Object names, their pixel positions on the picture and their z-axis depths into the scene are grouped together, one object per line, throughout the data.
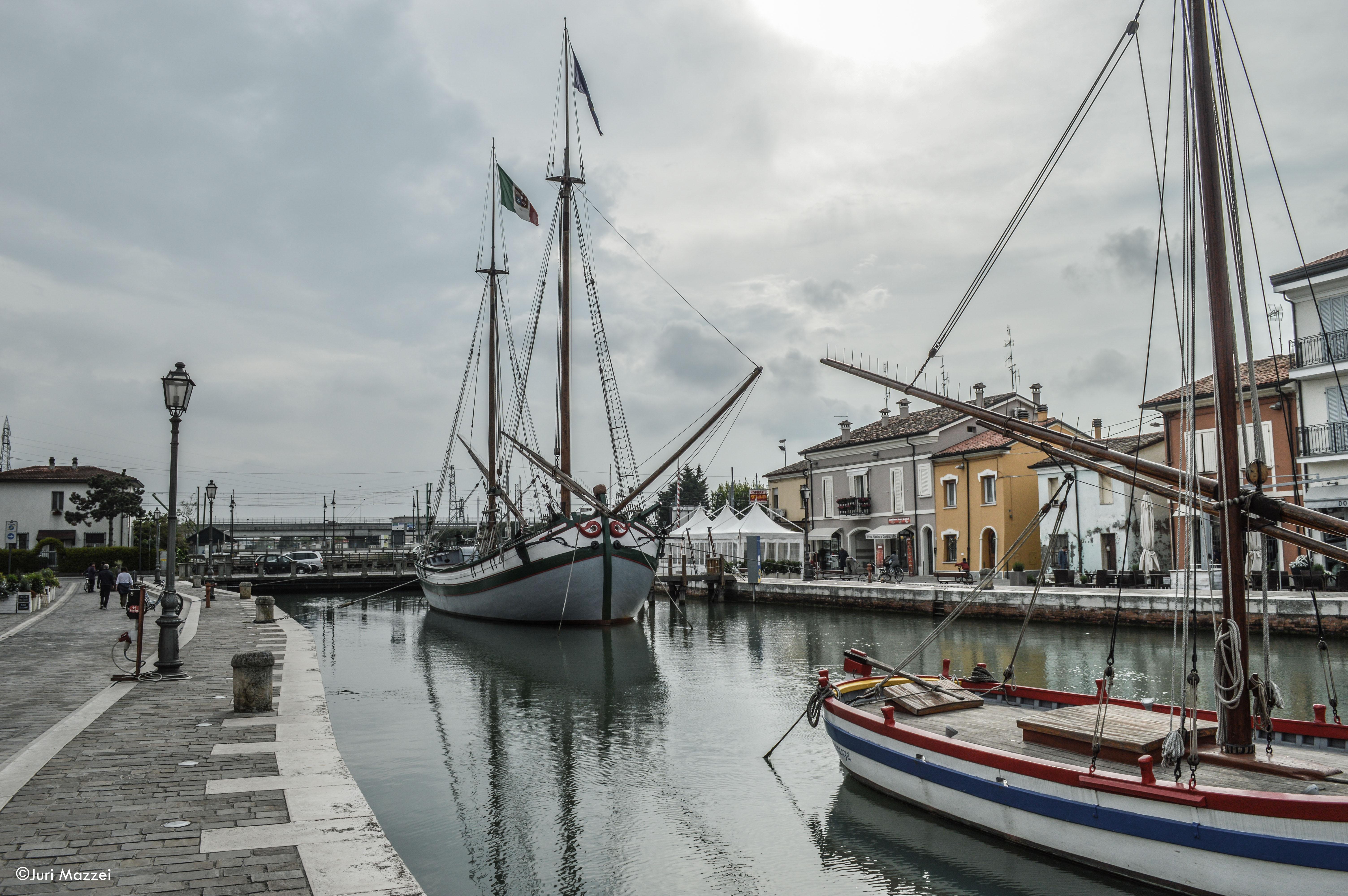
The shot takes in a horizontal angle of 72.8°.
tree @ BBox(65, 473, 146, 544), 68.62
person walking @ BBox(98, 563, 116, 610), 32.03
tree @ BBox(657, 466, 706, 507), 122.38
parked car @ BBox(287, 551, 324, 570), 69.75
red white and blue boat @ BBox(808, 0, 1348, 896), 7.49
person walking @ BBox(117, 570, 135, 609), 31.00
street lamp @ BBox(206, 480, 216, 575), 43.03
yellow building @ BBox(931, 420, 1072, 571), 44.44
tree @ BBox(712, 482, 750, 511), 126.81
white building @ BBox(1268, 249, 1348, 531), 29.67
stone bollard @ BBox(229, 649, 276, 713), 11.78
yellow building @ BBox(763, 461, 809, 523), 60.25
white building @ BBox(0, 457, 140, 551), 68.25
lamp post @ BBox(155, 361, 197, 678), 14.66
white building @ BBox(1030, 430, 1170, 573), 38.22
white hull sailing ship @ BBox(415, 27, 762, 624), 33.62
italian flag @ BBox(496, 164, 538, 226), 36.50
